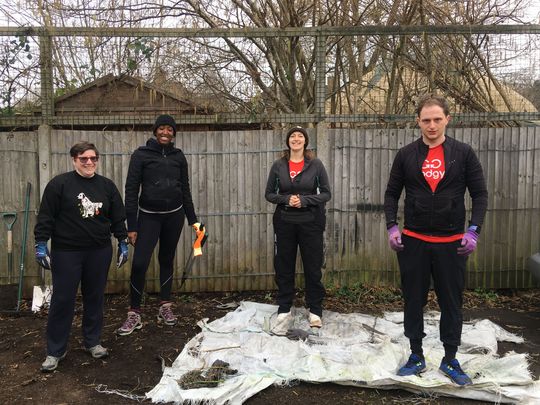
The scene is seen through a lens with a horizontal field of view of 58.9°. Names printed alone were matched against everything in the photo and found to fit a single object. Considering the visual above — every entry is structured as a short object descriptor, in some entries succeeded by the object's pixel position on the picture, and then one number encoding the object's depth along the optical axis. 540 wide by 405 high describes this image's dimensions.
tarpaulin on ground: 3.37
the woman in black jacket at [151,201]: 4.52
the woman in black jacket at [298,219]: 4.52
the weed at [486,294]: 5.63
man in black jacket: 3.43
